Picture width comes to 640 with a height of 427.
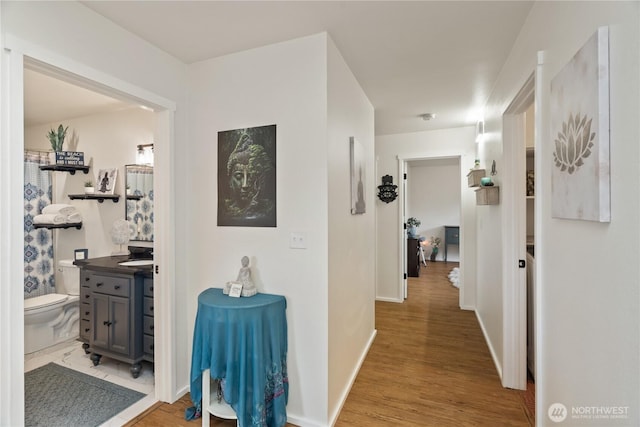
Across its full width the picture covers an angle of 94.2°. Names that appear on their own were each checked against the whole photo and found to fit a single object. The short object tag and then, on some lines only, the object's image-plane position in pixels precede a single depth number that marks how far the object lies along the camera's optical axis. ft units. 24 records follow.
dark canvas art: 6.48
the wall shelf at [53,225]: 10.39
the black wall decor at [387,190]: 14.53
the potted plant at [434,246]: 25.00
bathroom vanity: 7.71
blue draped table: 5.53
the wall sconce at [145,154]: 10.04
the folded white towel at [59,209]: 10.58
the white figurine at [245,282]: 6.24
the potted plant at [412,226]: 20.58
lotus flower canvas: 3.04
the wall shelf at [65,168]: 10.34
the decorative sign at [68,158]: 10.37
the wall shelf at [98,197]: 10.27
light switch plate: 6.19
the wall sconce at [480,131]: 11.32
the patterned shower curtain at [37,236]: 10.43
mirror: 10.03
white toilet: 9.16
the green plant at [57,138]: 10.64
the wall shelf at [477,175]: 9.89
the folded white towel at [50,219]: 10.41
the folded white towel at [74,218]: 10.73
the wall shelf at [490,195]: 8.37
